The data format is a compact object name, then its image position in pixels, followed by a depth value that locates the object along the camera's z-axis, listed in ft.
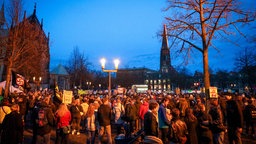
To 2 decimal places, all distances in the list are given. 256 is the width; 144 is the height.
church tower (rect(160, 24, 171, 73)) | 492.54
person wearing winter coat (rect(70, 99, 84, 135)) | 41.78
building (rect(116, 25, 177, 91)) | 262.55
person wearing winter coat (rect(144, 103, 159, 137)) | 23.66
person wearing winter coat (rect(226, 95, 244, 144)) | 27.22
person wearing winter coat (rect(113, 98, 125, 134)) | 40.09
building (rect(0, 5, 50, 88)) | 67.44
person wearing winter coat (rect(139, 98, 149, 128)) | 44.68
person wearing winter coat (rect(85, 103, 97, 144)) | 33.26
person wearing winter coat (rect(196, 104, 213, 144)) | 24.82
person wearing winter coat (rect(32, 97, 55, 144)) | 27.77
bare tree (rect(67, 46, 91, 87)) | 116.16
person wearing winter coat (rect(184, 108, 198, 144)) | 22.57
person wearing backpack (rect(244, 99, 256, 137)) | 39.50
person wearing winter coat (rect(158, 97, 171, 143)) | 30.33
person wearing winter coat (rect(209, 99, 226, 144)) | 25.79
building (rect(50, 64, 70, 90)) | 291.36
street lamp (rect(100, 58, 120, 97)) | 50.65
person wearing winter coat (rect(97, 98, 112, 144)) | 31.86
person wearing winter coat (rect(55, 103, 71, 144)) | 29.73
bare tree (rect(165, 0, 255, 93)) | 43.78
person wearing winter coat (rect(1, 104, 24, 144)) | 25.21
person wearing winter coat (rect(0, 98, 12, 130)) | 30.55
